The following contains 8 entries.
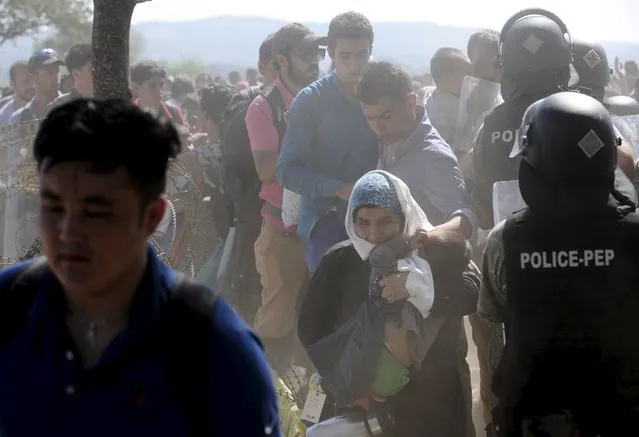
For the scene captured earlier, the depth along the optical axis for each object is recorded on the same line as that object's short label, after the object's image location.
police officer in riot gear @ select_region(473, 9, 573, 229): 5.00
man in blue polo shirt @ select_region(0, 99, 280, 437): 2.20
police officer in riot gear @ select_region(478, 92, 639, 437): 3.48
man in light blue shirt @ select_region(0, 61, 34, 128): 9.59
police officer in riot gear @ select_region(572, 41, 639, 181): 5.92
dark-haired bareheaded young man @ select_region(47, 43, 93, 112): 7.96
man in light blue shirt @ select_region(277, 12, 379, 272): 5.92
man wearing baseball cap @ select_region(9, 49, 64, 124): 8.72
